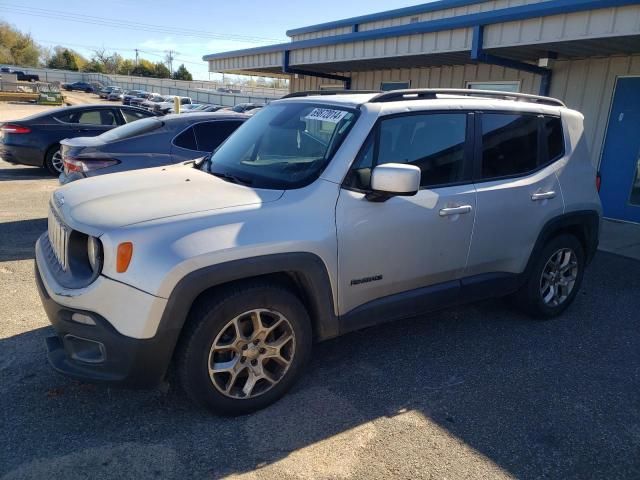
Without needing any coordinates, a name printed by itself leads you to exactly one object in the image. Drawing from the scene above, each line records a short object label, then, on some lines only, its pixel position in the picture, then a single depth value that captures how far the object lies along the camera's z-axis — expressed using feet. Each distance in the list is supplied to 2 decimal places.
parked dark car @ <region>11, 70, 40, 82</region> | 201.31
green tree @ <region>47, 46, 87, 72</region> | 298.97
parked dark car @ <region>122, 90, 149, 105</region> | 152.05
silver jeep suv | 8.30
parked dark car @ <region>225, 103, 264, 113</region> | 74.74
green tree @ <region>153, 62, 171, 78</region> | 322.88
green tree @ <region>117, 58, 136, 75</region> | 338.95
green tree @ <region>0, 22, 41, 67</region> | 271.90
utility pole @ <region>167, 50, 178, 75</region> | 383.65
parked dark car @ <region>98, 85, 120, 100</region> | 191.66
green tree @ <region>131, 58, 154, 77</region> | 323.00
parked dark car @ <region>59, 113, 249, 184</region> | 19.93
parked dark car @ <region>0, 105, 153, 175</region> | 33.99
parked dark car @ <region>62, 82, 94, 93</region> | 217.56
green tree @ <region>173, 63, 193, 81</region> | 314.35
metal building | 22.25
